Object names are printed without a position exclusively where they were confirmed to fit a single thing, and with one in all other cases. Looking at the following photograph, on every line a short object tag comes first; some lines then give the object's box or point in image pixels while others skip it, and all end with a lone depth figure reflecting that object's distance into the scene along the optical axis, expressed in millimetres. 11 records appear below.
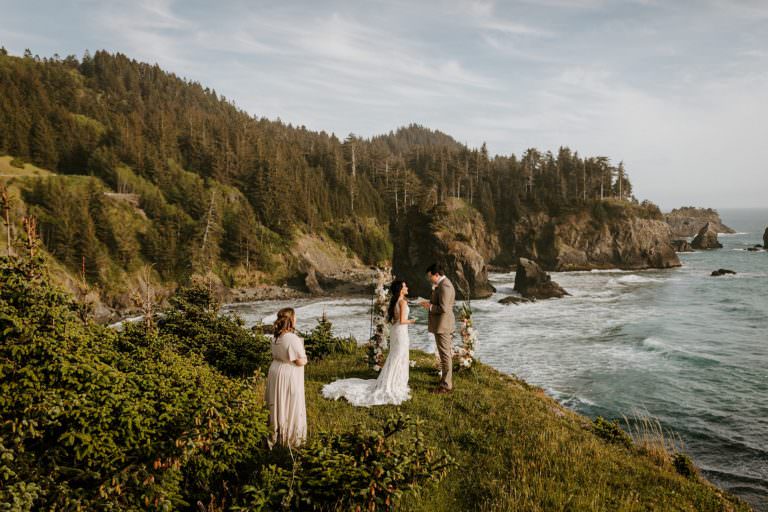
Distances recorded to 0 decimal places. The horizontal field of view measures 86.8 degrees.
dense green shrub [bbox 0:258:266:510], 4117
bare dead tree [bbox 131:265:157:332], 9953
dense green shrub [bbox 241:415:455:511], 4867
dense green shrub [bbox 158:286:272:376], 12805
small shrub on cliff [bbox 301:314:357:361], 15805
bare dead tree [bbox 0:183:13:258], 5441
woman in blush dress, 6953
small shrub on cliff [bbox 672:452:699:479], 8969
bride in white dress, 10688
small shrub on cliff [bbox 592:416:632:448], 9961
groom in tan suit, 11000
